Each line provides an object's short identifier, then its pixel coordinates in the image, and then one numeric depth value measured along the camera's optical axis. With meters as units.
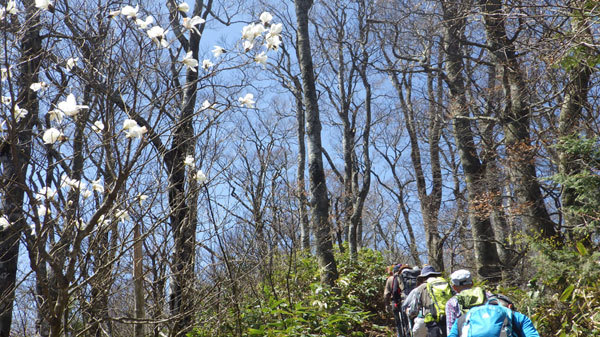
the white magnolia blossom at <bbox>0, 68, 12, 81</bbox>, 3.04
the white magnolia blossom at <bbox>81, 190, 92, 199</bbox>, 3.95
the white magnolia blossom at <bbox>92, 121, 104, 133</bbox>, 3.00
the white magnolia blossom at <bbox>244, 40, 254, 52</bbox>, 3.36
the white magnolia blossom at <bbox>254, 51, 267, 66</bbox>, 3.55
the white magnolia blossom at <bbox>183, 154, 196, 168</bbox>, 3.86
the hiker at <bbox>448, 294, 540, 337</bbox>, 4.07
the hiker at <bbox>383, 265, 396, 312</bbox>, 8.46
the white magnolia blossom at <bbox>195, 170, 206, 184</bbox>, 3.98
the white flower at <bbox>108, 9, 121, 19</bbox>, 3.12
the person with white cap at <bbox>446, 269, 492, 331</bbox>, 4.61
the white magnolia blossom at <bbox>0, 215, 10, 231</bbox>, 3.04
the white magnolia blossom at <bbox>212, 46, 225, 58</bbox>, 3.55
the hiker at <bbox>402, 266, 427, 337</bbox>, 6.07
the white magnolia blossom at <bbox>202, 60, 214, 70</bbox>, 3.77
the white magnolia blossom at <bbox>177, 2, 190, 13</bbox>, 3.27
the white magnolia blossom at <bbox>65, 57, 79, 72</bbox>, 3.50
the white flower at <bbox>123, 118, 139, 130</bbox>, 2.67
